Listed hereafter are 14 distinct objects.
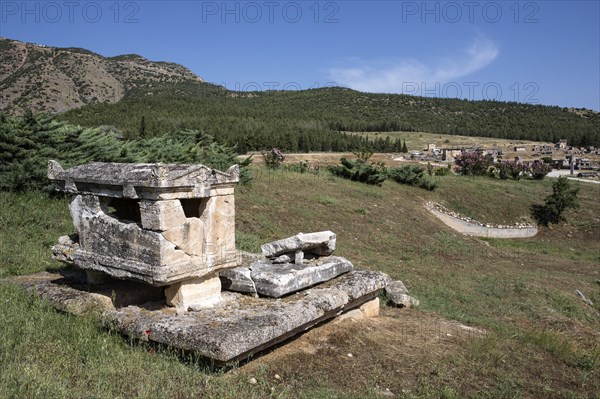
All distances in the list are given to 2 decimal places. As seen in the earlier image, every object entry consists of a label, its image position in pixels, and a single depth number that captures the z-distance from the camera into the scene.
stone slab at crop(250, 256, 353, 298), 5.39
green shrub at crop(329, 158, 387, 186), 24.59
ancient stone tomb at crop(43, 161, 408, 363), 4.39
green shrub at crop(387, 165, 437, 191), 26.71
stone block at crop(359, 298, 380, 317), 6.37
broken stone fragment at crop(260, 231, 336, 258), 6.16
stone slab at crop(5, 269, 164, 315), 4.94
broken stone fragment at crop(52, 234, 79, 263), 5.70
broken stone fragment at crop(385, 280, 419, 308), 7.71
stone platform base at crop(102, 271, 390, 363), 4.02
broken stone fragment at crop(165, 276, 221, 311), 4.95
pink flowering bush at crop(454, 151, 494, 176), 38.56
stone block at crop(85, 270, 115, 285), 5.52
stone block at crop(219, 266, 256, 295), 5.58
